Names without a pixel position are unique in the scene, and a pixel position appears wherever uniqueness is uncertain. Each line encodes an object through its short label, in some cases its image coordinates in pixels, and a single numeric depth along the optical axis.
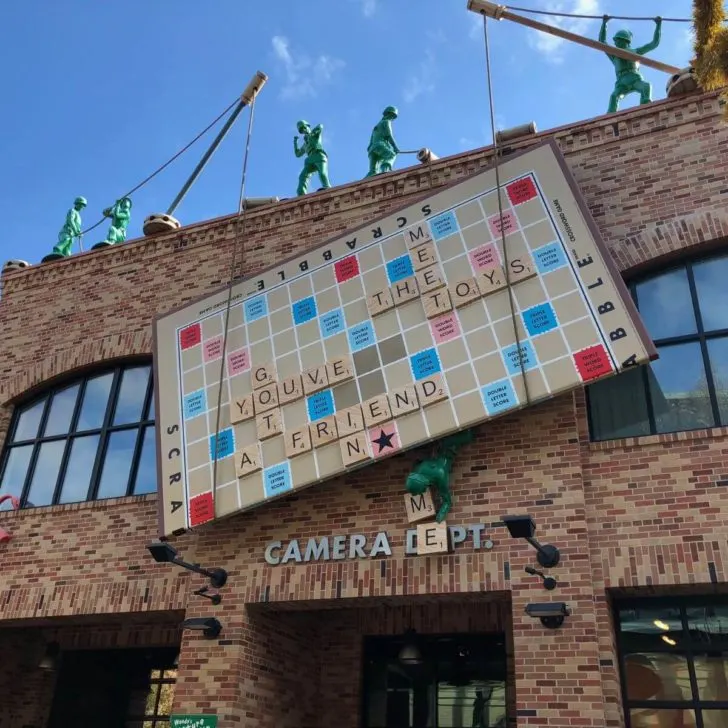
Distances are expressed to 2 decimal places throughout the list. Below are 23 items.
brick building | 7.28
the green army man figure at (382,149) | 11.55
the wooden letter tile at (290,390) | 8.91
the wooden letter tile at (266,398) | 9.02
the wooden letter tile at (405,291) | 8.78
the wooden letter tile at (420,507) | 7.97
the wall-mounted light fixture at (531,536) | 6.50
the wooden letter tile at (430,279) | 8.68
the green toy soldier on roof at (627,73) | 10.27
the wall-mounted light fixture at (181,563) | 7.80
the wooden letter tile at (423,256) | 8.86
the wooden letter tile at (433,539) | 7.70
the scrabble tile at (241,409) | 9.11
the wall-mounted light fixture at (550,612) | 6.95
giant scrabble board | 7.80
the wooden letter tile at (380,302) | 8.88
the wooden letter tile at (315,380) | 8.81
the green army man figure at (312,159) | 12.12
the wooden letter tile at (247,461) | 8.75
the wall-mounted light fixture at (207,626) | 8.35
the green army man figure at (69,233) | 13.54
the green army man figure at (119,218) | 13.84
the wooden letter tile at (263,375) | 9.18
